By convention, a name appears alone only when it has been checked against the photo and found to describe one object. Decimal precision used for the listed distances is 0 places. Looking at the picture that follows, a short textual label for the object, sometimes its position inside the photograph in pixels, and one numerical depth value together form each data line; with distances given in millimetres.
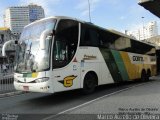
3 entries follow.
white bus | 5930
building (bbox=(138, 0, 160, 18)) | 12551
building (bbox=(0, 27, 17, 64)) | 37662
